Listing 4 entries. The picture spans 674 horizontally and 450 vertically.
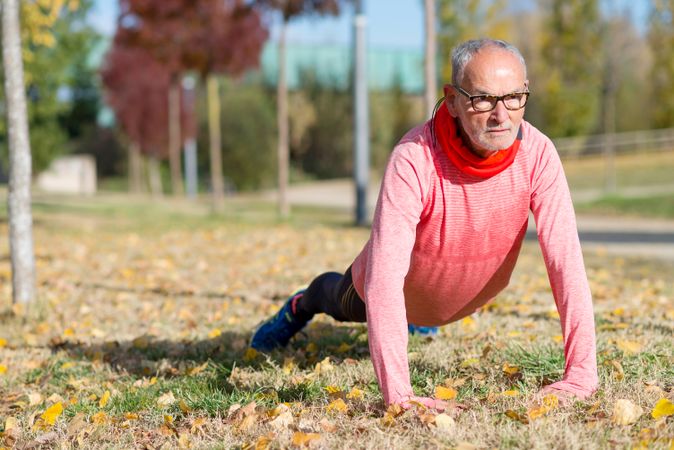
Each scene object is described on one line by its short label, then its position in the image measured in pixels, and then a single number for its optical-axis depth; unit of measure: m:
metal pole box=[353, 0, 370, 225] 15.13
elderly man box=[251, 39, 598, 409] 2.94
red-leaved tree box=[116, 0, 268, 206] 19.20
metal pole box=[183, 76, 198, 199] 32.78
